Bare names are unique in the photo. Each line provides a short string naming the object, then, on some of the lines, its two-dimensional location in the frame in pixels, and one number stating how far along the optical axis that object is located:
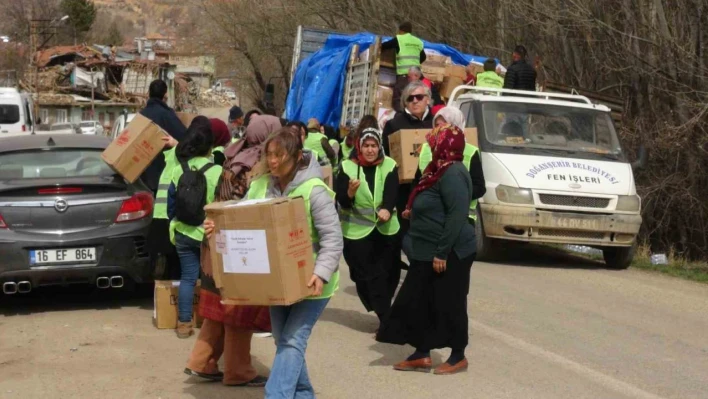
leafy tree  113.81
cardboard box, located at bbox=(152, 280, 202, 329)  9.02
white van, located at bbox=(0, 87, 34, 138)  30.44
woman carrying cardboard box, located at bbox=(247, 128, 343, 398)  5.73
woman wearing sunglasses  9.20
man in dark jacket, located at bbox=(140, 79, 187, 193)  10.55
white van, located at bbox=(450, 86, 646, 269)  13.18
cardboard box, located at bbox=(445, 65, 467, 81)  17.41
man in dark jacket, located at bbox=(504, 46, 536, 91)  17.11
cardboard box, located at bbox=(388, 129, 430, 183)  9.53
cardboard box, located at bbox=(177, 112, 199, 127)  12.83
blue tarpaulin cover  17.89
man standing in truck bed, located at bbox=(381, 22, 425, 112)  15.97
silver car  9.34
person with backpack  8.13
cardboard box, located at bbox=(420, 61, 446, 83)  17.02
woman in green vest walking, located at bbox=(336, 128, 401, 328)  8.42
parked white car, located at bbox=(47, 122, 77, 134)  36.49
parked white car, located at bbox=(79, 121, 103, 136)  42.36
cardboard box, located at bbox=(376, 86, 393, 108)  15.87
